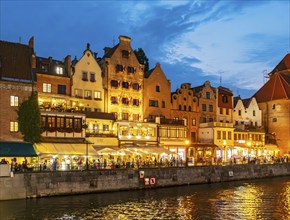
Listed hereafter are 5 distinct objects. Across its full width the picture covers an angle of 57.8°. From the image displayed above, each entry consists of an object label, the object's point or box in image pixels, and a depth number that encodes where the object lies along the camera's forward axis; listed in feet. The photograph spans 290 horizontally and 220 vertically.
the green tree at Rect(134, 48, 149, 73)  179.88
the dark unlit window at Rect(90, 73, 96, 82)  140.05
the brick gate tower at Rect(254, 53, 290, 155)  198.38
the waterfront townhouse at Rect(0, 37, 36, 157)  110.01
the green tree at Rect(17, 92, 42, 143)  111.15
